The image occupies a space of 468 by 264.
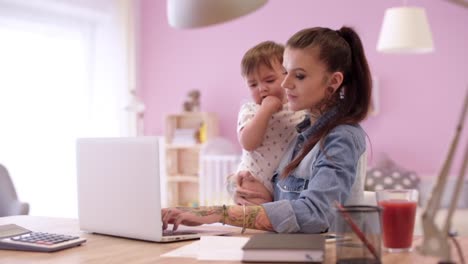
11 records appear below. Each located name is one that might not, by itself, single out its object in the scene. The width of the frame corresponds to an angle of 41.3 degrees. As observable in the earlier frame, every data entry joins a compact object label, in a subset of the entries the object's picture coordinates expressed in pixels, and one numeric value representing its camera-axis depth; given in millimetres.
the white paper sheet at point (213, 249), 1354
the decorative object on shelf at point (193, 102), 5781
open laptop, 1521
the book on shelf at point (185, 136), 5617
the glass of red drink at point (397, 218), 1405
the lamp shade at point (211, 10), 1579
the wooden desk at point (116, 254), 1363
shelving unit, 5637
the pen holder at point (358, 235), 1242
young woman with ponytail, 1604
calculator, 1510
